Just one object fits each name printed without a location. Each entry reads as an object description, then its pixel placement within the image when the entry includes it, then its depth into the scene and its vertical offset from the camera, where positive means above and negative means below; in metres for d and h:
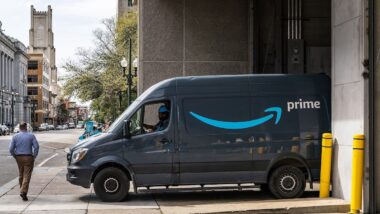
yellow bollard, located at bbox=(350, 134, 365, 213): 10.33 -1.00
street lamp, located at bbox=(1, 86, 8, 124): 113.78 +2.91
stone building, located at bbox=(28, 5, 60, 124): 176.75 +23.25
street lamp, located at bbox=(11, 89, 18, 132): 121.86 +4.51
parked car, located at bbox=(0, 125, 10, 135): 76.26 -1.90
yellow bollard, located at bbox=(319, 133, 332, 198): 11.90 -0.98
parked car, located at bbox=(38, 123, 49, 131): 120.95 -2.53
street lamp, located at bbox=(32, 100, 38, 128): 137.34 +1.85
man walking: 13.27 -0.78
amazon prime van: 12.52 -0.51
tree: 50.44 +3.99
